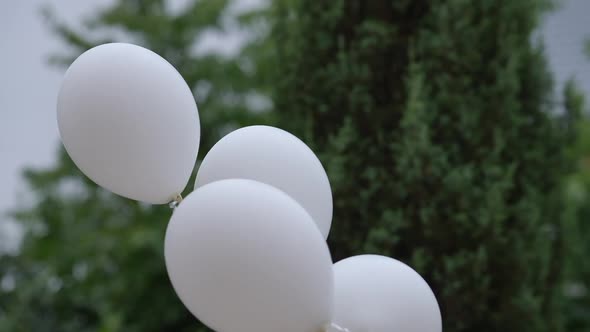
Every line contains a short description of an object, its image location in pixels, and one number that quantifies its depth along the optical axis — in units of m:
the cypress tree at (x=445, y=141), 3.86
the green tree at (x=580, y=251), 6.70
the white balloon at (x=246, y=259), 2.78
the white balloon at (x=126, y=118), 2.92
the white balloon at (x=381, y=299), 2.99
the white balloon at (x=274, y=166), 3.04
